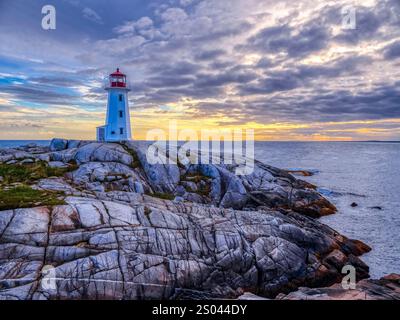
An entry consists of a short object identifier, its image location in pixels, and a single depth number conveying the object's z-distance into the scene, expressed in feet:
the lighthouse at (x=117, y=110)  113.60
